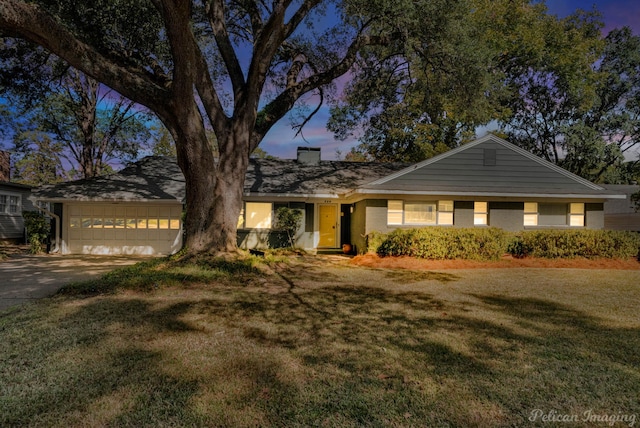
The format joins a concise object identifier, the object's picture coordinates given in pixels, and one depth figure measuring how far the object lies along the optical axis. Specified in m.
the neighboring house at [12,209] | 18.94
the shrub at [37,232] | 14.54
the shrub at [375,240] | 12.38
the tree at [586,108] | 22.92
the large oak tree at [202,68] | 8.04
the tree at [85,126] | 20.45
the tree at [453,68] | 10.71
